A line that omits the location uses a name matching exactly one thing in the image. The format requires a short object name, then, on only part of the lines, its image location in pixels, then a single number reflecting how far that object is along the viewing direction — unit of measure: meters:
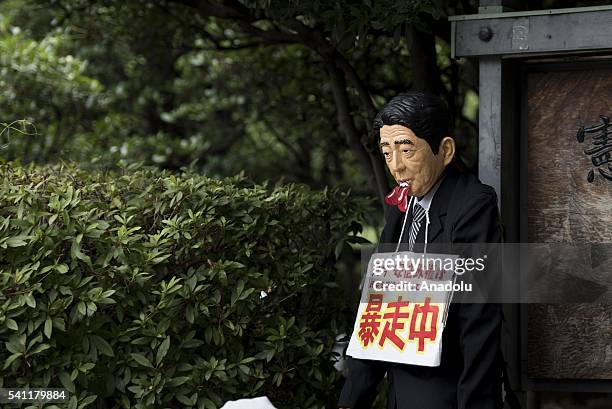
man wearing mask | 3.76
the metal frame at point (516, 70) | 4.61
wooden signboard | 4.79
